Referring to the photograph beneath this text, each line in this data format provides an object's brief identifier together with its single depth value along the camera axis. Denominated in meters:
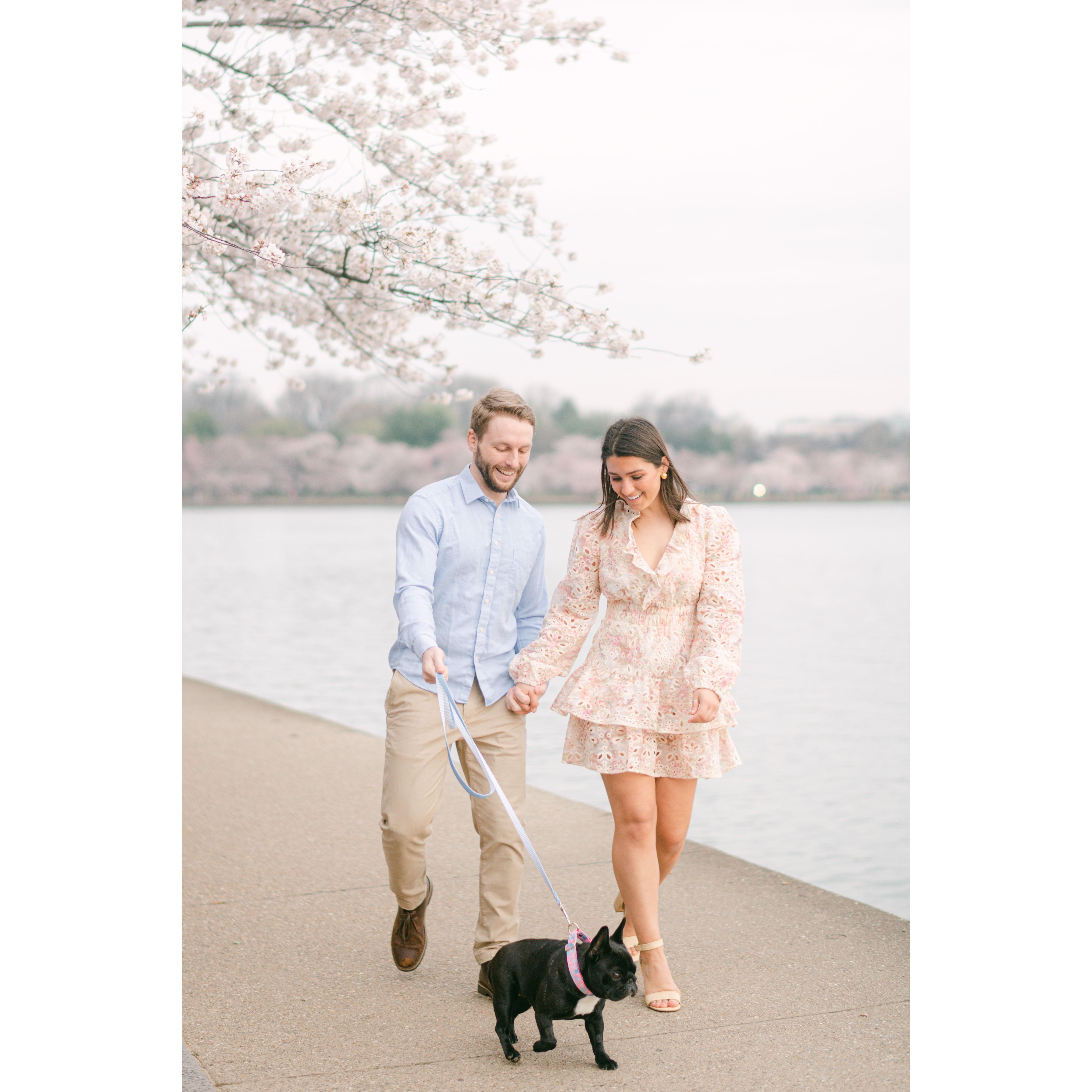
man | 4.07
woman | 4.00
